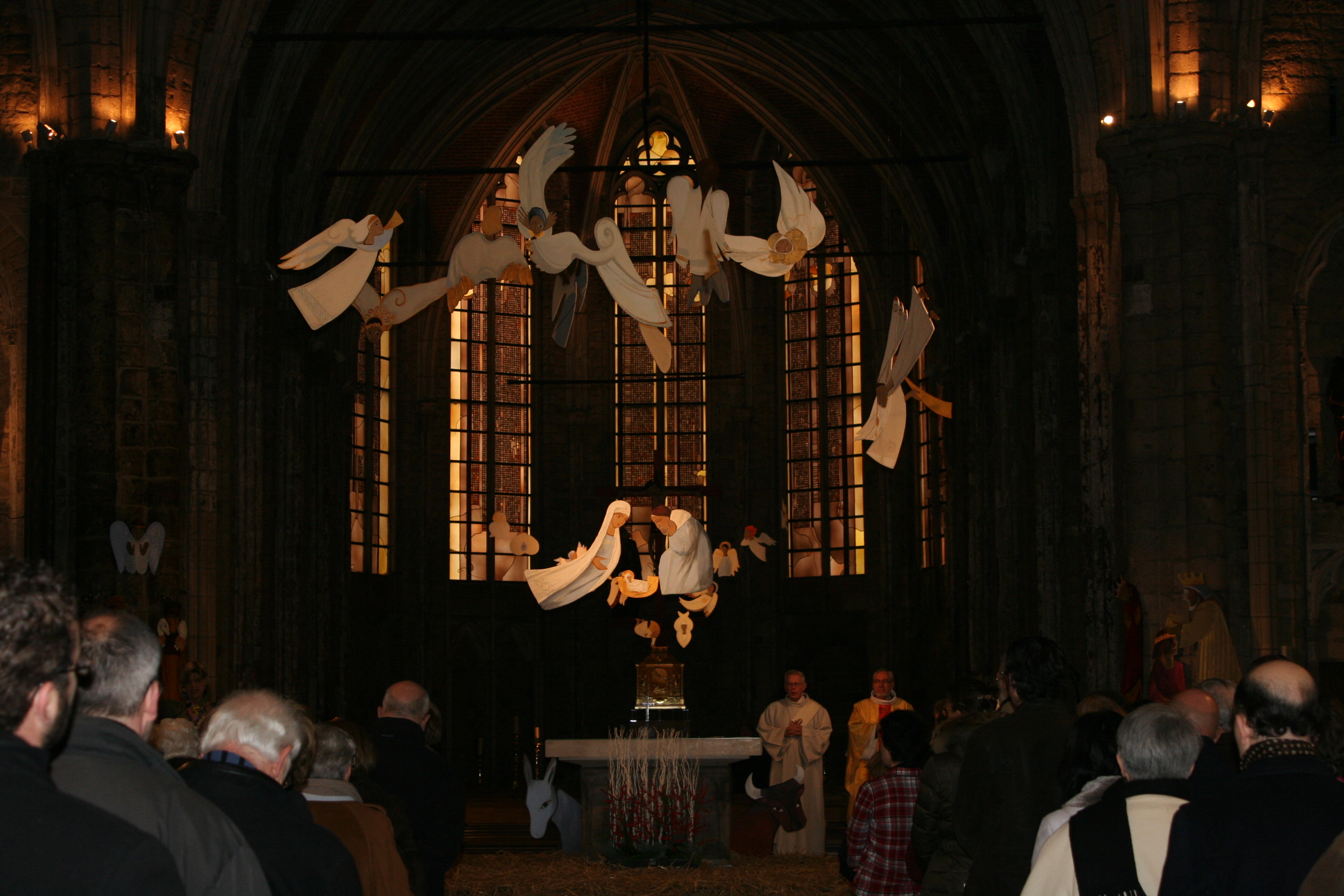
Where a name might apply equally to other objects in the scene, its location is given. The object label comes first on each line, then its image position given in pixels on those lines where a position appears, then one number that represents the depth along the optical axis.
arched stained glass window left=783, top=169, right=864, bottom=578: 26.23
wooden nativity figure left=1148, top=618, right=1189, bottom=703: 11.09
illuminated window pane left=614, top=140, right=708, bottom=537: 27.23
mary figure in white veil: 16.42
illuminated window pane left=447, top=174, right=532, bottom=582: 26.59
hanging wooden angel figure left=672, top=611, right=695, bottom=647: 20.97
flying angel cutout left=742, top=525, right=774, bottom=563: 21.41
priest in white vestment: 13.34
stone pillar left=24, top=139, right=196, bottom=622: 12.89
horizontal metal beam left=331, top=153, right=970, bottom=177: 17.25
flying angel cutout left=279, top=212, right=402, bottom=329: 12.02
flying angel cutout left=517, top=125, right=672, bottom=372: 12.25
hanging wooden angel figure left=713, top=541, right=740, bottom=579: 22.70
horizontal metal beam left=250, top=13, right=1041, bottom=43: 14.52
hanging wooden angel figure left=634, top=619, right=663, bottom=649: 19.69
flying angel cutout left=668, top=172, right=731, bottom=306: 12.46
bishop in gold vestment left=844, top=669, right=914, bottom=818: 12.70
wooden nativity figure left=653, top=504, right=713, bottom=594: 16.81
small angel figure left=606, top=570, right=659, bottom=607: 17.08
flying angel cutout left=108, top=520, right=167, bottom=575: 12.89
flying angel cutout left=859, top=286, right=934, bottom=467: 13.25
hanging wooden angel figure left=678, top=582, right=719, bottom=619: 20.39
